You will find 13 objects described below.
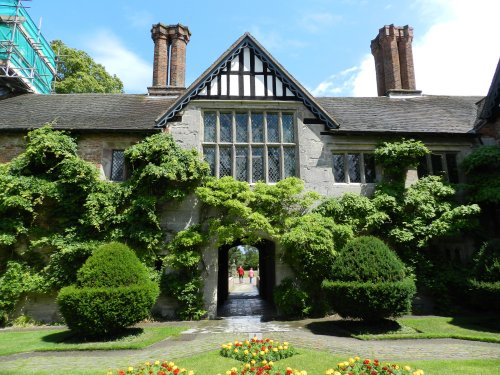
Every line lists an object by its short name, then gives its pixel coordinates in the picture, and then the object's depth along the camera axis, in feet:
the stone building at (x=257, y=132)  42.96
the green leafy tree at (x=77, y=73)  84.99
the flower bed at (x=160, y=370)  16.98
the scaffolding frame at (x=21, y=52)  55.01
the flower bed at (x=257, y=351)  21.02
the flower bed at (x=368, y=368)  16.94
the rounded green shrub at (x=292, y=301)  37.45
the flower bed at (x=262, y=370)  16.33
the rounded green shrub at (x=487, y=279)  30.25
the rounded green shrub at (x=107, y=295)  26.89
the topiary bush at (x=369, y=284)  28.12
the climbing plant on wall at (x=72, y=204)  37.42
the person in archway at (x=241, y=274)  109.18
